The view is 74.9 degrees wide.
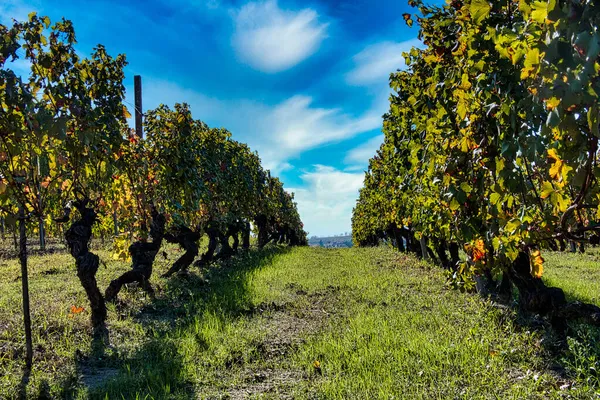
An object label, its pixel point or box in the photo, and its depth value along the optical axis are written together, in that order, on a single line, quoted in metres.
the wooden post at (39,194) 5.09
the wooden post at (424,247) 14.88
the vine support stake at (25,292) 4.61
